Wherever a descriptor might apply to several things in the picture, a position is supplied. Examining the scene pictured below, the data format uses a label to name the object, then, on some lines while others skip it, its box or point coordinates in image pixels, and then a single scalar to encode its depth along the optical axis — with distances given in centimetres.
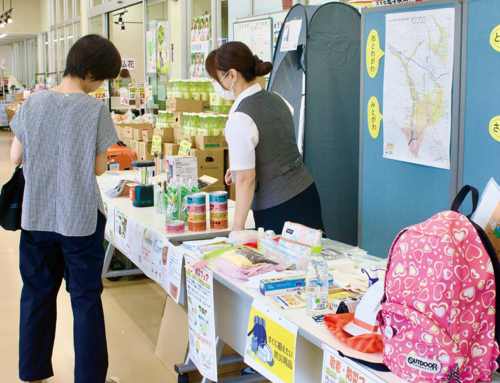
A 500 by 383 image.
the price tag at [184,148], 439
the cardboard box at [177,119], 531
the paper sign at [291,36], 358
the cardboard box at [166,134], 541
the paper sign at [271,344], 154
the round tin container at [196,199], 260
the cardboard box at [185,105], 537
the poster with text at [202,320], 211
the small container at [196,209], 264
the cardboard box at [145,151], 573
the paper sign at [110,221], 338
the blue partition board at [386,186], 255
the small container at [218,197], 267
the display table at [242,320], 145
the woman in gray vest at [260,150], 243
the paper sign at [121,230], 314
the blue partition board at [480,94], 221
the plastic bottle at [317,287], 158
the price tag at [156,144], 513
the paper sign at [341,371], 126
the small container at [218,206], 270
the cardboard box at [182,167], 300
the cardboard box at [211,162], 477
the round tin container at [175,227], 265
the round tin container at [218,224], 273
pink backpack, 115
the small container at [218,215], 272
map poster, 241
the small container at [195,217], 267
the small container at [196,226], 269
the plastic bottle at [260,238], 220
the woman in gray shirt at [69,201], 218
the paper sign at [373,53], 276
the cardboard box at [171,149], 517
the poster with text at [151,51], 764
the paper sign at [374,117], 281
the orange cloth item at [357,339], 135
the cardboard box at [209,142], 479
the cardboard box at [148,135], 575
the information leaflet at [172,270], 239
